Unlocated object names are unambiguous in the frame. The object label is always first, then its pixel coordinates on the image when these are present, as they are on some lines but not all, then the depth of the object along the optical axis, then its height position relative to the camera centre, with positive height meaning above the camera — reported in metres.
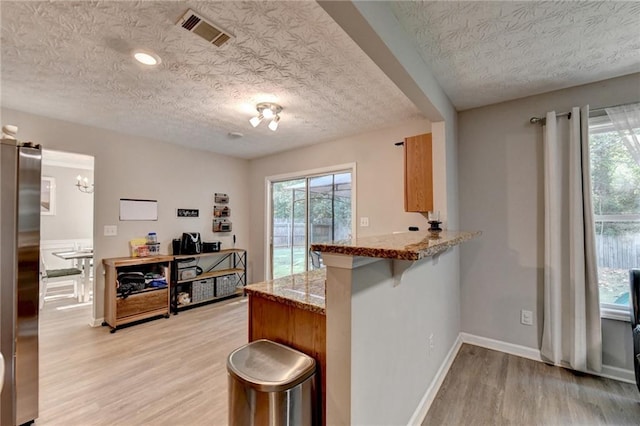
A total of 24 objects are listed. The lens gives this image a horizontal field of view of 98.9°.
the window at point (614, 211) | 2.22 +0.03
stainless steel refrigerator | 1.62 -0.35
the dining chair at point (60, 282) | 4.17 -1.18
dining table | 4.22 -0.96
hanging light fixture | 4.89 +0.61
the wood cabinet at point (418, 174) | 2.65 +0.43
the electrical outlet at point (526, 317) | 2.56 -0.96
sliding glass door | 3.99 +0.02
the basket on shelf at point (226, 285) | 4.37 -1.09
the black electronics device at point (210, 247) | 4.38 -0.47
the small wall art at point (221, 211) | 4.70 +0.12
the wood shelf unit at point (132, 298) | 3.27 -1.00
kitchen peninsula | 1.16 -0.53
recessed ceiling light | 1.86 +1.12
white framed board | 3.66 +0.13
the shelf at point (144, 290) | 3.28 -0.92
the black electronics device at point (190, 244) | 4.11 -0.39
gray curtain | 2.23 -0.31
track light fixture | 2.69 +1.05
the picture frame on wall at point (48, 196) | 5.09 +0.44
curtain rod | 2.23 +0.87
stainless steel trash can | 1.19 -0.76
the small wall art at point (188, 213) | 4.23 +0.08
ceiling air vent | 1.52 +1.12
